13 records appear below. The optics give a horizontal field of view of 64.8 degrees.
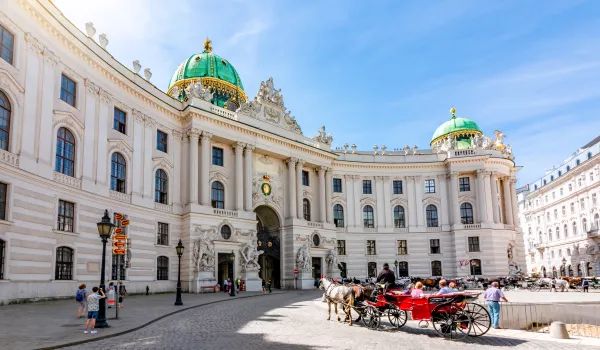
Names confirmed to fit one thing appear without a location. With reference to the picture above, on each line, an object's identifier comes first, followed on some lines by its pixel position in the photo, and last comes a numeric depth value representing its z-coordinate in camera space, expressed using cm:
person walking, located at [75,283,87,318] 1882
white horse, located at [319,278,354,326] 1723
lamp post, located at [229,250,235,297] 3422
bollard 1382
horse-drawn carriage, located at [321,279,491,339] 1390
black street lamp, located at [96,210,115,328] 1596
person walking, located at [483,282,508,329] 1636
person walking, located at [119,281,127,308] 2898
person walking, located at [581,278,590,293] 3719
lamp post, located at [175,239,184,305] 2502
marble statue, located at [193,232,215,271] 3797
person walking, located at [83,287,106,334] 1508
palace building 2516
